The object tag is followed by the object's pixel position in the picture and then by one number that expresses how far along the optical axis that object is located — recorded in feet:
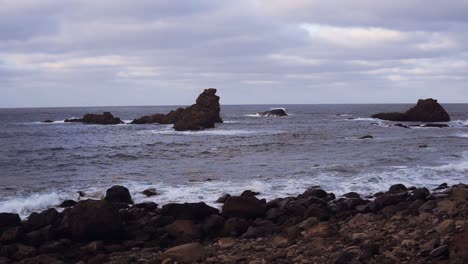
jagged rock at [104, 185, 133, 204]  57.98
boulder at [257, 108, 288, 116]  391.24
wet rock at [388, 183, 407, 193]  60.29
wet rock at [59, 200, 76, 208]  57.57
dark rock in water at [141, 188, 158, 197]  62.55
